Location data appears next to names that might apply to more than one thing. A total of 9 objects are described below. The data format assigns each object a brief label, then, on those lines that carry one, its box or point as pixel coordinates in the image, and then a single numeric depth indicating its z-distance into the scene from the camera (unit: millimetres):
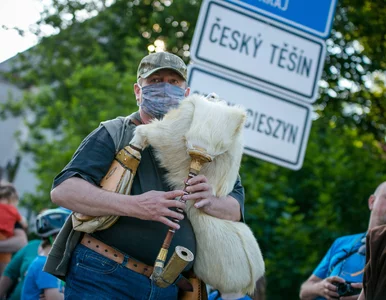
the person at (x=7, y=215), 7680
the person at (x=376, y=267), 3748
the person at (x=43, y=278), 5742
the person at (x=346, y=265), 4969
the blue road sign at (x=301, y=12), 5570
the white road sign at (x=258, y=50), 5359
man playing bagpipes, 3178
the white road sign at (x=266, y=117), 5242
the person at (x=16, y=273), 6914
